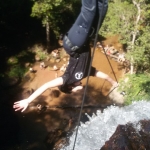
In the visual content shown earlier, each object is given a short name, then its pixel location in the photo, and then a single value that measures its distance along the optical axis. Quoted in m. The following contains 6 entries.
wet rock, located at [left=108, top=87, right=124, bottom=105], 7.16
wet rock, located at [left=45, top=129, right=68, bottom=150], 6.06
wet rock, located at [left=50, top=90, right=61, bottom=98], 7.52
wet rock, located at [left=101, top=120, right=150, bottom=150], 3.00
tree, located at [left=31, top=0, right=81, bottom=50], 6.79
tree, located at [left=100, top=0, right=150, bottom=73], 6.64
